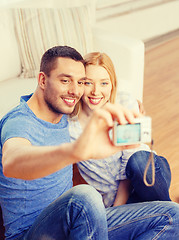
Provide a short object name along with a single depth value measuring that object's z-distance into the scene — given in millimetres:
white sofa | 2021
